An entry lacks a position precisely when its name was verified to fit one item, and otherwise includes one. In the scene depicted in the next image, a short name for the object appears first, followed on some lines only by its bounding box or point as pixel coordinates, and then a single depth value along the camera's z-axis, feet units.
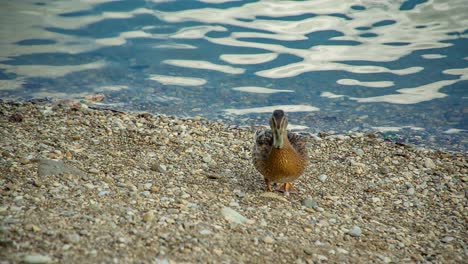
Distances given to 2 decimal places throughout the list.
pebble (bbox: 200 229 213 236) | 29.24
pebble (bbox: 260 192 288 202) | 36.87
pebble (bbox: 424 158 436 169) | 44.70
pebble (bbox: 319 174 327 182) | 40.83
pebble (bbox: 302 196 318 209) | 36.19
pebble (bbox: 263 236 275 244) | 29.49
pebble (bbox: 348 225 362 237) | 32.17
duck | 34.88
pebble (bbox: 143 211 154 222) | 29.82
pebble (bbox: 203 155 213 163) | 42.09
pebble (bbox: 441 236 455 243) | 32.66
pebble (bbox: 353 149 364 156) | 46.53
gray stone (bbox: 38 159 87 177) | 34.47
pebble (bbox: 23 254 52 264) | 23.63
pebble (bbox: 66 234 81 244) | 26.00
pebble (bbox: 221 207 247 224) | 31.83
